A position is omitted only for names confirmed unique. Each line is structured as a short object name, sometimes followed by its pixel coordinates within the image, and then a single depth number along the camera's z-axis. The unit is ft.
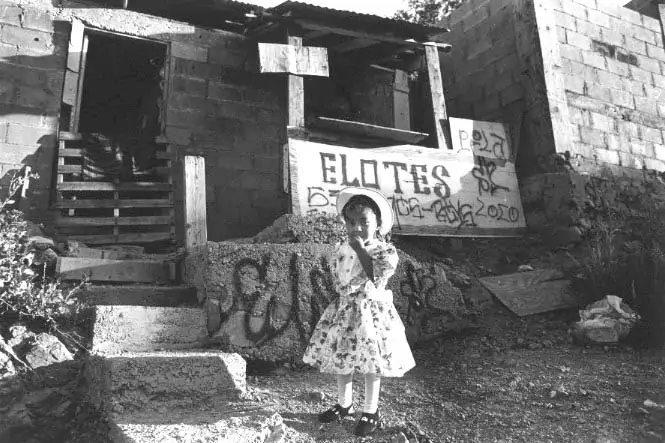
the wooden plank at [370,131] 20.71
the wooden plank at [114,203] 19.71
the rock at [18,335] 11.70
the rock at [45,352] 11.32
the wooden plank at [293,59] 20.79
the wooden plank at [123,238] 19.80
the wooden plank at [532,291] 17.65
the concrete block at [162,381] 9.48
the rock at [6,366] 10.79
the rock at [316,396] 10.68
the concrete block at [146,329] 11.70
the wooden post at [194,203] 14.83
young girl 8.91
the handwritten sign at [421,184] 19.67
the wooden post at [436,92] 22.63
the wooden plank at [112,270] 14.43
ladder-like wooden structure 19.84
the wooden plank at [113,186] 19.88
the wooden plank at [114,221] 19.65
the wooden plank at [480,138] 22.86
